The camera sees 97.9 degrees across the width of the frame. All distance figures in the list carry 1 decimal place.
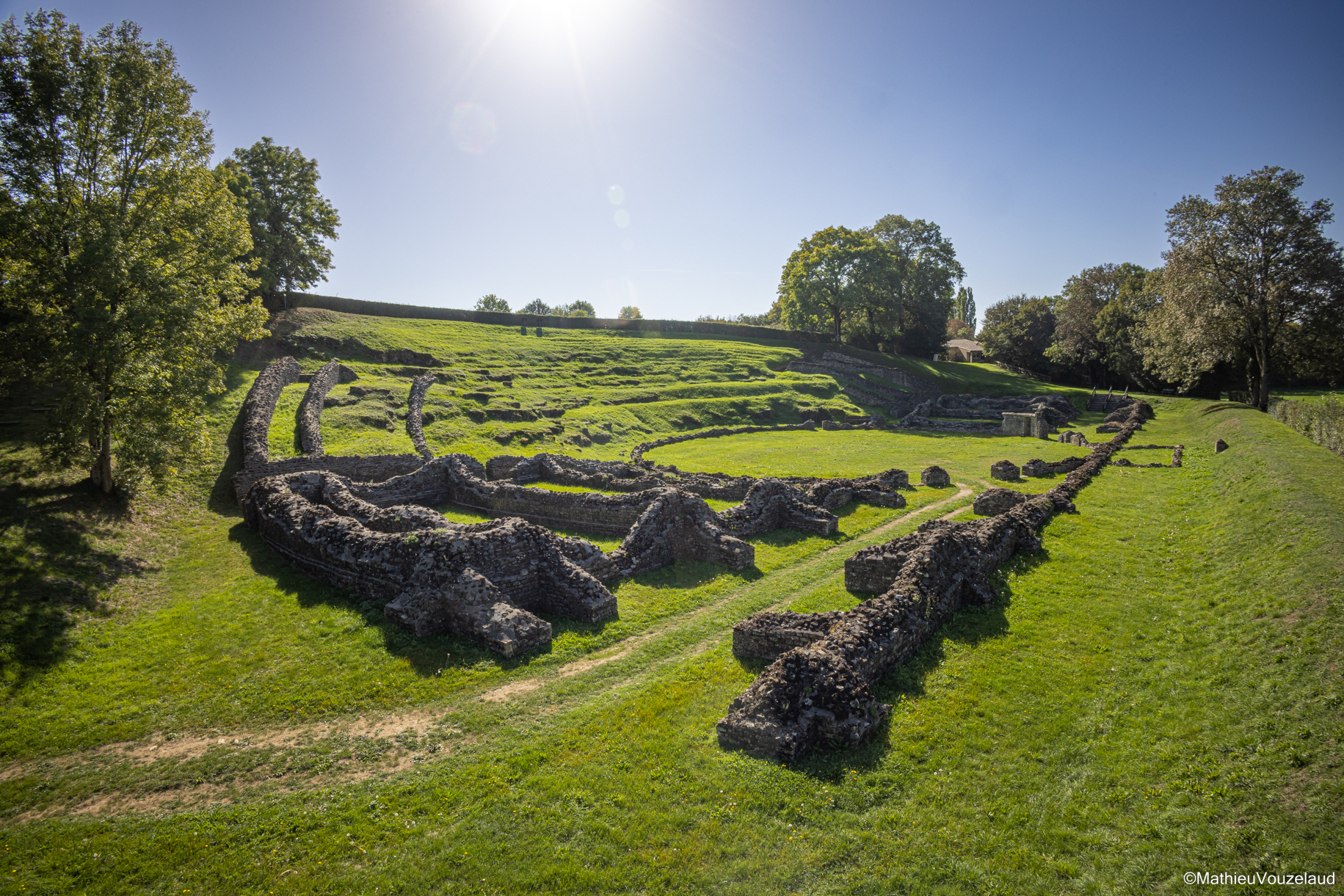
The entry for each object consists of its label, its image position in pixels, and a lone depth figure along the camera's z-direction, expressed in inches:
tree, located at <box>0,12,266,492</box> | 704.4
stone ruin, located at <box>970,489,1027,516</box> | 981.2
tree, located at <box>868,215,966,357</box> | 3444.9
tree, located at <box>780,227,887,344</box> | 3250.5
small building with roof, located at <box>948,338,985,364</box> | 4190.5
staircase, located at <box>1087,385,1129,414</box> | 2479.1
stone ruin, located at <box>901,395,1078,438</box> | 1996.8
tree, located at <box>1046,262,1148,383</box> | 2908.5
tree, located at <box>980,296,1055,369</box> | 3476.9
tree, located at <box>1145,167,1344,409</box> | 1708.9
